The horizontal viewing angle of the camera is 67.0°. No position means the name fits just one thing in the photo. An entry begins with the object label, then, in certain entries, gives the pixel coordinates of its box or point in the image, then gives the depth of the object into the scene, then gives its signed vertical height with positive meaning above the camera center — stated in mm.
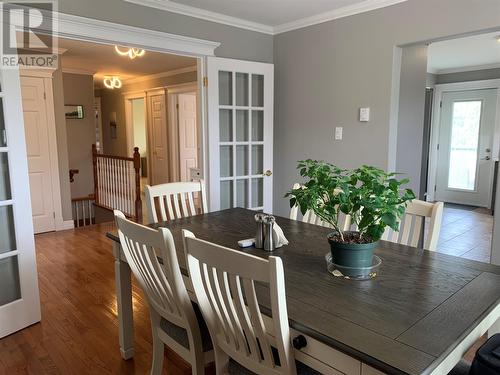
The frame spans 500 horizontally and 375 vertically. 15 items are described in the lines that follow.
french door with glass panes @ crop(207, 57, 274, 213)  3615 +5
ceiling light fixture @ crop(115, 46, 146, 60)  4473 +971
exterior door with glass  6332 -236
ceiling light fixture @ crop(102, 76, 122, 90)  6685 +948
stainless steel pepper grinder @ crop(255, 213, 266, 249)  1811 -480
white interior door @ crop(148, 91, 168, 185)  7257 -70
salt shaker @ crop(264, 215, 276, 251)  1798 -485
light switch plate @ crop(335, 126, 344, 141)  3587 +6
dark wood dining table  1019 -567
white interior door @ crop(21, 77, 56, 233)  4734 -234
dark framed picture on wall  6305 +371
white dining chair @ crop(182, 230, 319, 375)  1085 -543
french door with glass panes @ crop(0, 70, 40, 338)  2381 -580
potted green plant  1370 -259
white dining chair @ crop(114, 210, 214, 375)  1440 -668
